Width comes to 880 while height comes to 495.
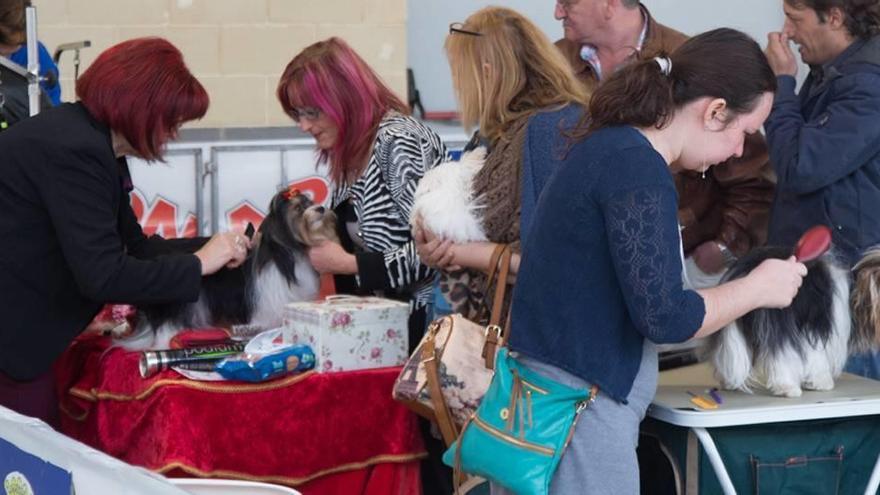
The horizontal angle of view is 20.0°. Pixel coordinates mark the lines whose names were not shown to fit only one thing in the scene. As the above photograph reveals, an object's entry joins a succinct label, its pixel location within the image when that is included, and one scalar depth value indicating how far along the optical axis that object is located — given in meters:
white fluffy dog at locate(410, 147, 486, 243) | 6.03
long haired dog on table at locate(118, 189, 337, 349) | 6.65
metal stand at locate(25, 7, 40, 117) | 7.98
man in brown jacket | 7.25
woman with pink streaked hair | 6.67
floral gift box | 6.12
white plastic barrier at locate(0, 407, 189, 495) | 3.35
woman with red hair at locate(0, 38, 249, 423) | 5.75
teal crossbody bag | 4.54
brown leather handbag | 5.51
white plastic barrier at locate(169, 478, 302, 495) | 4.55
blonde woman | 5.93
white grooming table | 4.97
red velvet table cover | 5.93
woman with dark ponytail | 4.29
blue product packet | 5.97
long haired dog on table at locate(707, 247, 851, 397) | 5.14
